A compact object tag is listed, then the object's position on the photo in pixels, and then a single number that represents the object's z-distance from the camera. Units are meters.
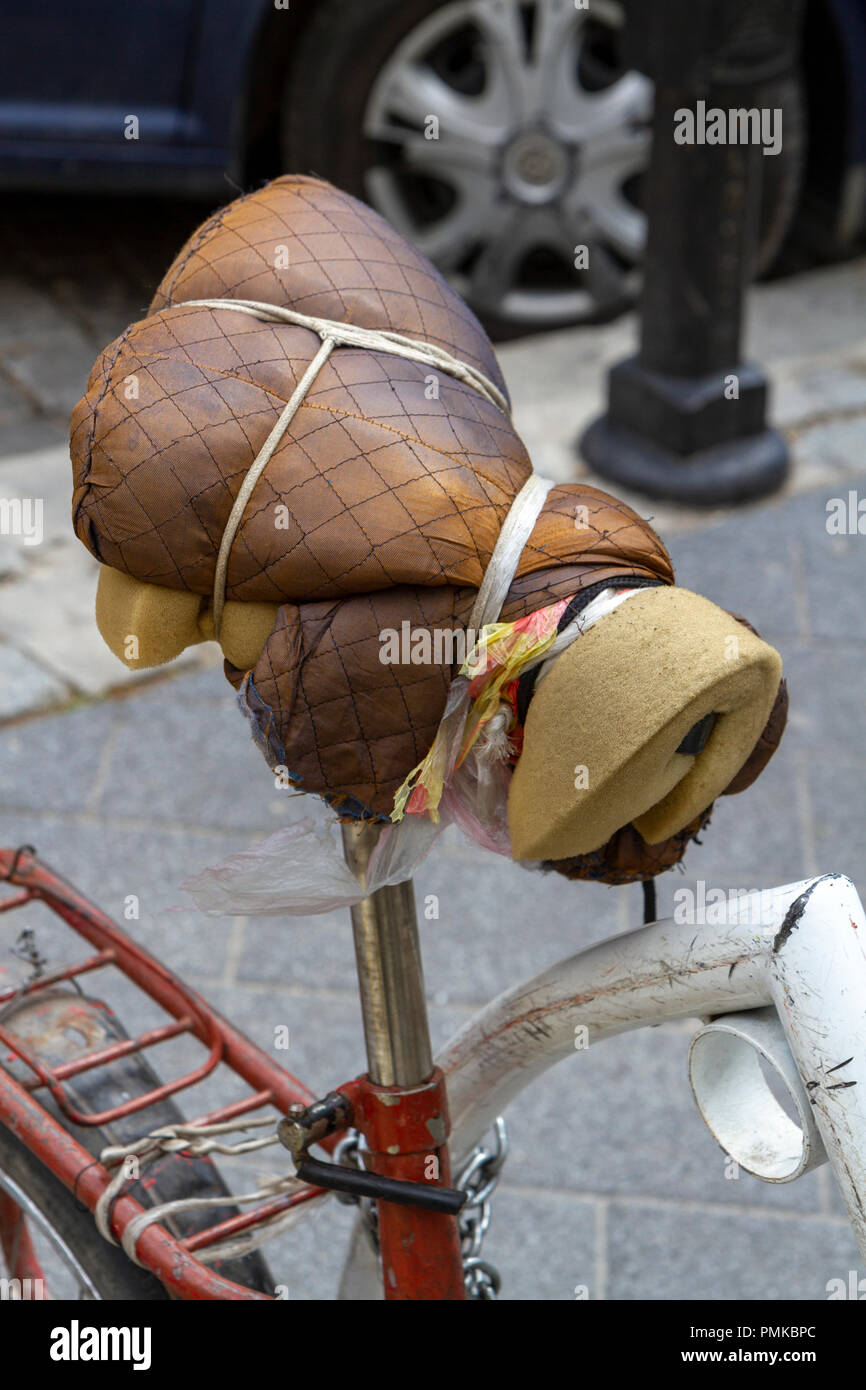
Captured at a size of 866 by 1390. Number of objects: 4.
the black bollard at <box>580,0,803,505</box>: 2.36
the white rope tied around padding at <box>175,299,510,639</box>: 1.12
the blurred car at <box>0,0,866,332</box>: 2.67
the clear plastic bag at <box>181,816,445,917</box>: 1.21
